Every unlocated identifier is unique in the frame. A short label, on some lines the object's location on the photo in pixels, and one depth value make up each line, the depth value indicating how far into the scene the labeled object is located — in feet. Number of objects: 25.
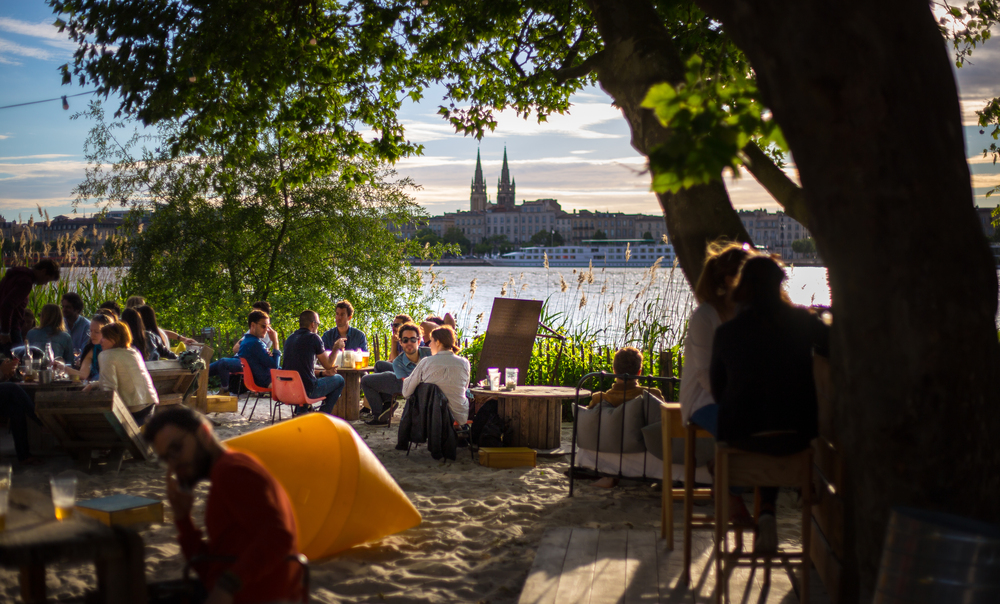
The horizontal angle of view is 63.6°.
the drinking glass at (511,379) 24.08
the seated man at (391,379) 27.36
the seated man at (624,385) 19.15
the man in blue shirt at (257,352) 28.60
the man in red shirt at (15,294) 27.35
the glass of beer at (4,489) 9.34
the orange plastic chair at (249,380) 28.43
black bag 23.99
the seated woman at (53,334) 25.88
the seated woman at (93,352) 23.34
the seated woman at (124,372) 21.33
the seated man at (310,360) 27.45
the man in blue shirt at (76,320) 28.43
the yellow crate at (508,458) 22.81
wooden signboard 28.40
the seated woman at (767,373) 10.88
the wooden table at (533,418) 24.29
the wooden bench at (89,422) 20.10
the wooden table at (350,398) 29.19
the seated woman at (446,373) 22.88
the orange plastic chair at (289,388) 26.35
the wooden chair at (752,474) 11.10
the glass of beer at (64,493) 10.77
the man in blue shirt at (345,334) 30.73
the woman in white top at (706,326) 12.26
